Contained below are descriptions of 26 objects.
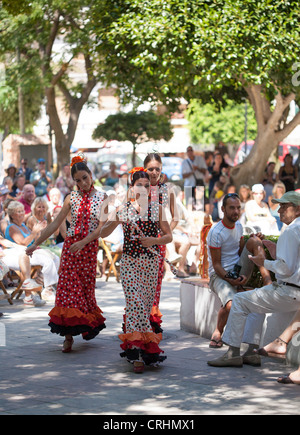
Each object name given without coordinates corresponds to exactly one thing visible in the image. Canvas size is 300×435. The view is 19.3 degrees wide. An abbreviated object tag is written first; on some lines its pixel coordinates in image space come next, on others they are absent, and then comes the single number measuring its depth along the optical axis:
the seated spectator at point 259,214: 15.62
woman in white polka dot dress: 7.95
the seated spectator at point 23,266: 12.06
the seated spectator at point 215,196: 18.77
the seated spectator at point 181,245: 15.30
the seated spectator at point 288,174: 22.20
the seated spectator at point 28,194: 14.77
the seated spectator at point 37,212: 13.12
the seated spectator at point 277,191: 16.80
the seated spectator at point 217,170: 22.80
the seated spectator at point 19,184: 19.20
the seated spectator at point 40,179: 20.50
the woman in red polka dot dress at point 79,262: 8.81
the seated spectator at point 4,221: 13.32
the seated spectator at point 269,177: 21.95
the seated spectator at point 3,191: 14.71
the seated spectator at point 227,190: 18.03
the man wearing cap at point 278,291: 7.66
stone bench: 8.65
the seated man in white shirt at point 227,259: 8.82
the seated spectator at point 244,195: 17.62
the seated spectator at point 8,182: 18.19
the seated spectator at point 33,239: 12.52
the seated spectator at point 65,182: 20.03
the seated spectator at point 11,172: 22.03
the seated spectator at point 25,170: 24.26
